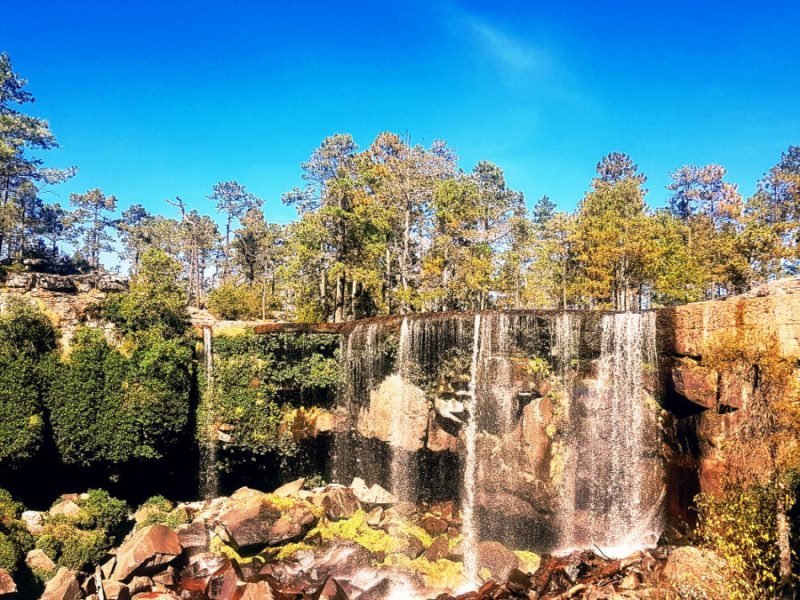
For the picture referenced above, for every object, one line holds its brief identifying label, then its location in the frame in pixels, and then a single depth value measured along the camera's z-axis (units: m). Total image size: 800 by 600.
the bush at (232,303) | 38.88
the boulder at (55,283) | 25.36
